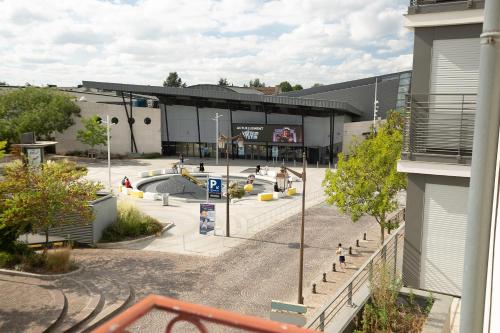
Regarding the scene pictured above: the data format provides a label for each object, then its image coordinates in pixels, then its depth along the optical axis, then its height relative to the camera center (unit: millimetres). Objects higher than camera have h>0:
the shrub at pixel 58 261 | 18328 -5904
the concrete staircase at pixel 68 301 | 13383 -6337
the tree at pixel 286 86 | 158950 +15092
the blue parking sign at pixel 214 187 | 31962 -4584
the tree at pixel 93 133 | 57562 -1162
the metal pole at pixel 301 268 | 15671 -5202
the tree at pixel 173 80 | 170000 +17797
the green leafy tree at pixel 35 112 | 55000 +1575
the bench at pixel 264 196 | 35188 -5763
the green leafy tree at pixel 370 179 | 18922 -2370
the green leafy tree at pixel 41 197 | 18078 -3261
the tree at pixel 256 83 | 189875 +19009
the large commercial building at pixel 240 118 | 57850 +1176
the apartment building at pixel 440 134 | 9055 -146
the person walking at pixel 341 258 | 20016 -6164
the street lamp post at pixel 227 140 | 24984 -1063
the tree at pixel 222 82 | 175450 +18016
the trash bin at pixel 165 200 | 32906 -5724
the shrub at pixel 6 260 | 18016 -5743
